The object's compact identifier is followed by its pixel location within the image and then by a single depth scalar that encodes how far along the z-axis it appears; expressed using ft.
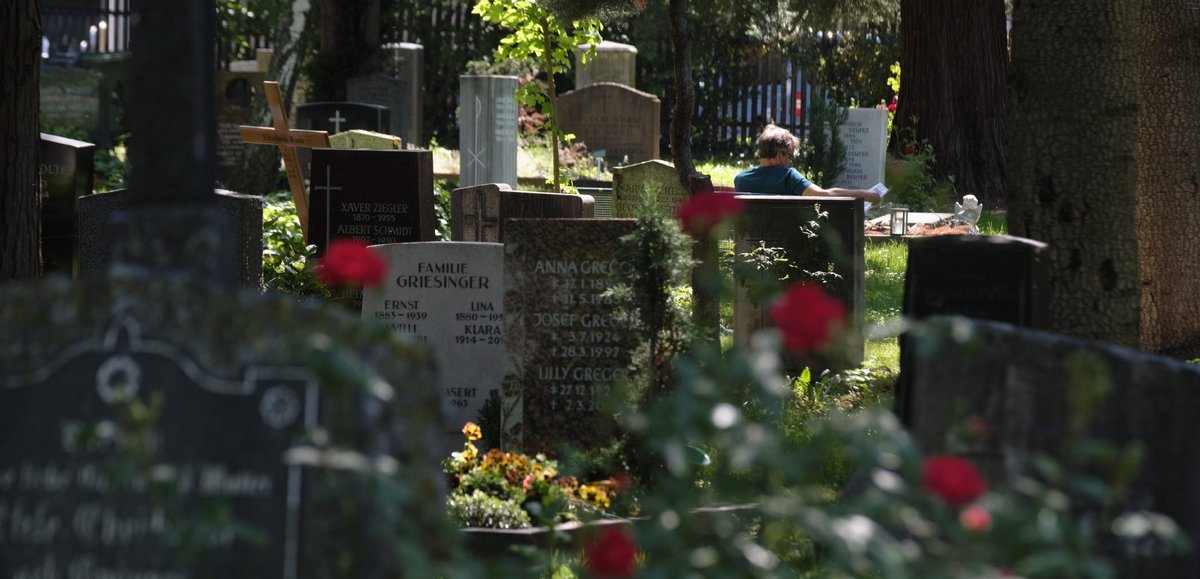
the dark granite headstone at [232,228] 26.50
